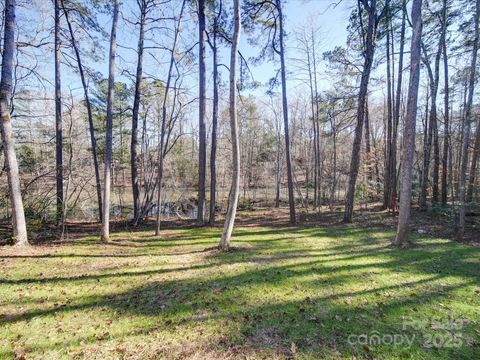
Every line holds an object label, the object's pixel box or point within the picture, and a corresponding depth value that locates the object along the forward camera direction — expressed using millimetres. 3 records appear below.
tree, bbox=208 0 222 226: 10484
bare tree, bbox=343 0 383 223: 9375
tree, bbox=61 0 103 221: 9828
